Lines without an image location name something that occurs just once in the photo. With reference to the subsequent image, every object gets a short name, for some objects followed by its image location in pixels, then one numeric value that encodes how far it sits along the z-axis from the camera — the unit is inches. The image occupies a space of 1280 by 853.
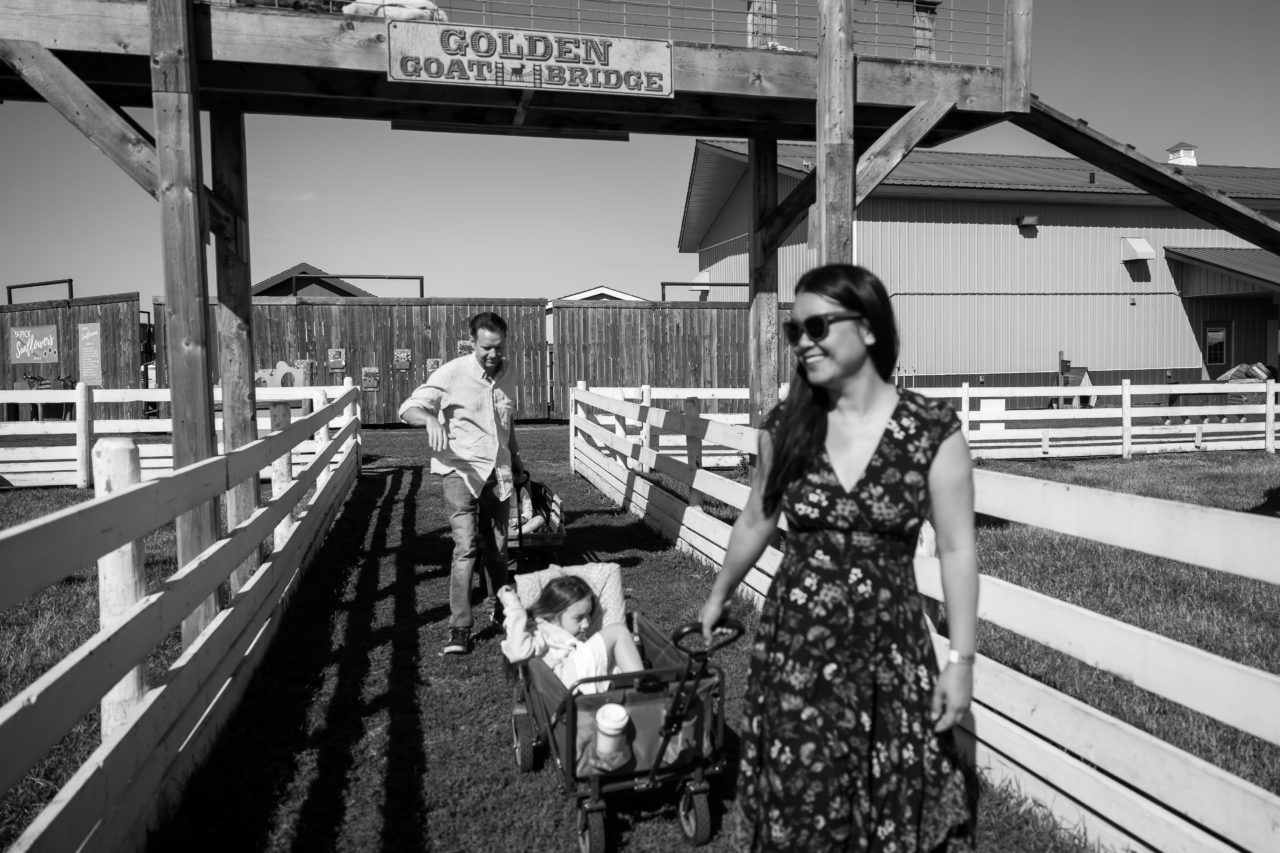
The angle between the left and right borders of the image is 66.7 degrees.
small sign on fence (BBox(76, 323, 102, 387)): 906.1
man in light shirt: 235.1
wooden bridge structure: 211.2
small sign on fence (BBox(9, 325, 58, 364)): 923.4
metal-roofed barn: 1008.9
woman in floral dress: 94.9
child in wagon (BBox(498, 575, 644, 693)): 161.5
